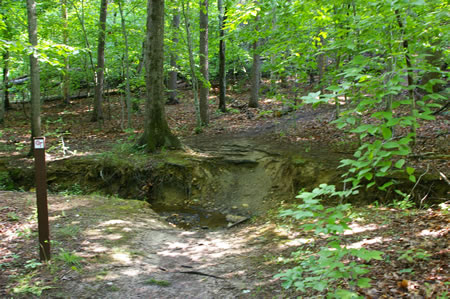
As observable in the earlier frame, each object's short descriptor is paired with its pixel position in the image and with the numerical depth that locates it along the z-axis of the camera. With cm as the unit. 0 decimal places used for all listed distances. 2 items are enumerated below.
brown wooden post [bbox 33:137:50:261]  377
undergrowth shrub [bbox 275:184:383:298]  242
